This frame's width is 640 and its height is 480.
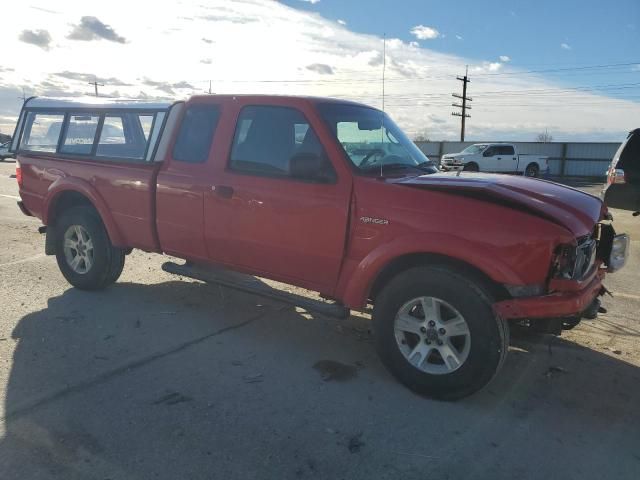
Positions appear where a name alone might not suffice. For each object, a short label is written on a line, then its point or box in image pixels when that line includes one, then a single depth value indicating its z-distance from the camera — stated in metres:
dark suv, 8.21
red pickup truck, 3.29
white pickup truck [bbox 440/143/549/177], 27.91
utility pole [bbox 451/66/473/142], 48.54
